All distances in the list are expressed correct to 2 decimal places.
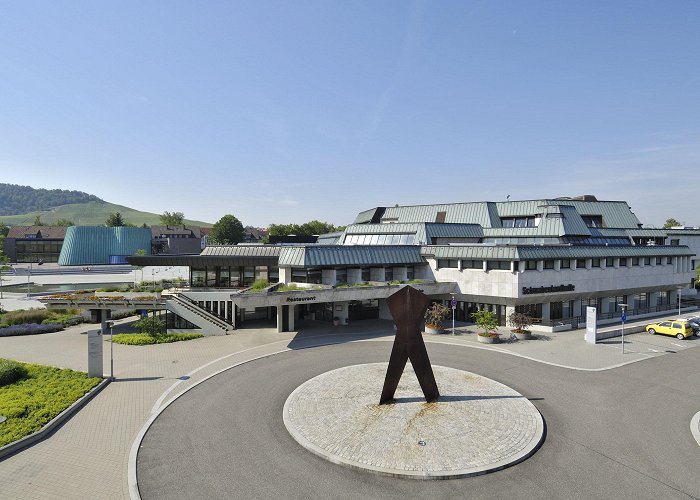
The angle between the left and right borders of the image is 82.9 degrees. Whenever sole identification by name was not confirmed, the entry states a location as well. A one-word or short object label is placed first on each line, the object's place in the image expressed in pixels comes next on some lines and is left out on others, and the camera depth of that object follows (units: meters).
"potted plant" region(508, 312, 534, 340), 35.07
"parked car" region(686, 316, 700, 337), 36.94
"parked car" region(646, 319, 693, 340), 35.70
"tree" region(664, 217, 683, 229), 137.30
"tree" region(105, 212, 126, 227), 177.14
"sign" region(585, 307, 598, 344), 33.09
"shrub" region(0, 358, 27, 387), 23.27
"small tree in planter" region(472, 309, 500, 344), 33.78
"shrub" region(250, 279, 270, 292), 38.47
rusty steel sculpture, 20.45
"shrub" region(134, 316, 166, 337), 35.81
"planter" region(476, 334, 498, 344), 33.75
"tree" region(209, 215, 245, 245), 142.62
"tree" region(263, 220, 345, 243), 144.90
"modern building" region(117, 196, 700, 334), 38.94
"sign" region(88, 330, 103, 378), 24.09
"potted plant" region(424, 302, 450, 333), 37.25
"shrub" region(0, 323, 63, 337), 37.97
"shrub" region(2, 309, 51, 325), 41.16
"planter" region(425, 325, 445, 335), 37.53
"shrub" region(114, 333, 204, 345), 34.06
